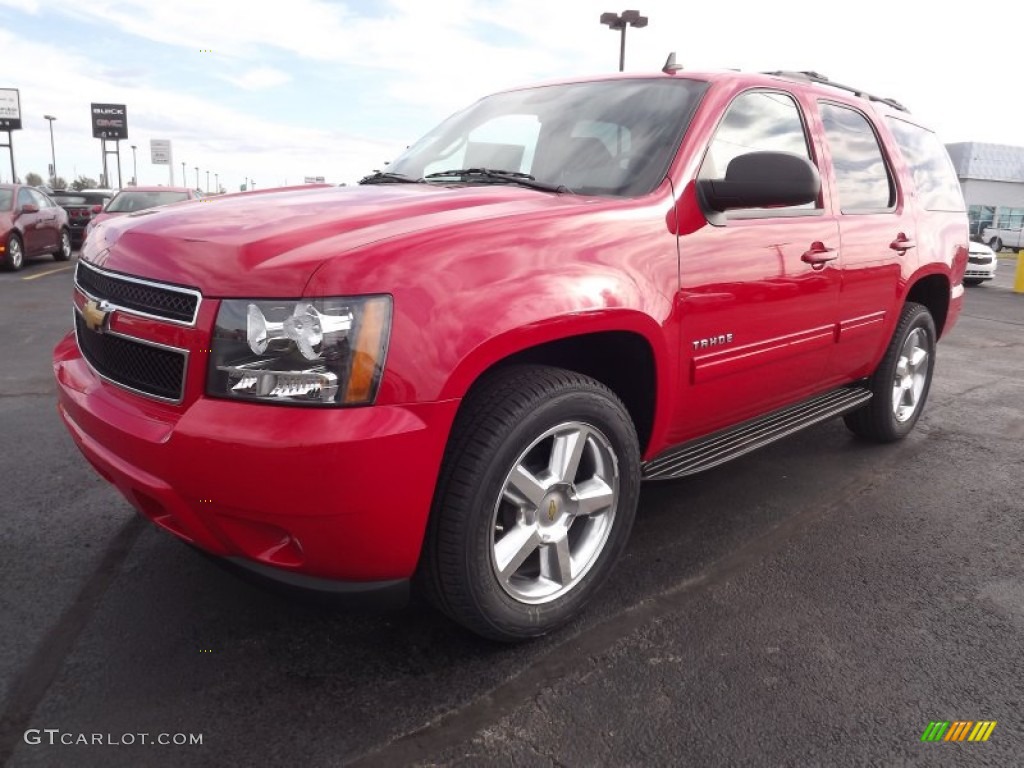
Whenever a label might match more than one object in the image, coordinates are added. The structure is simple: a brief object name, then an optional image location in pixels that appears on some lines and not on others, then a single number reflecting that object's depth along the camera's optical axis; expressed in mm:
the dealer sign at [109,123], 59906
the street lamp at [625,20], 18969
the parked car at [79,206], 19391
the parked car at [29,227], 13340
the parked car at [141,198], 13984
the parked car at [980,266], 17016
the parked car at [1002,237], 32031
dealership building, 51594
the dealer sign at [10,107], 45500
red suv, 1871
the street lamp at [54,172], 88700
